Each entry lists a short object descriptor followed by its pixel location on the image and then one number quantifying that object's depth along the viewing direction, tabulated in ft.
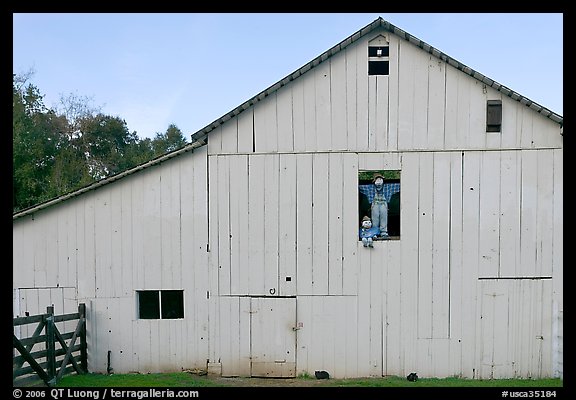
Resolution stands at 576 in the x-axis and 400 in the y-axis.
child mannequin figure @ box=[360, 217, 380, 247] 33.35
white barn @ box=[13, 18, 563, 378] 32.96
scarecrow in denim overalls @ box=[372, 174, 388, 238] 33.68
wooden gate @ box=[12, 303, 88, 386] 29.66
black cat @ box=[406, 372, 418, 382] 32.76
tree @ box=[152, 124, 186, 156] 147.41
